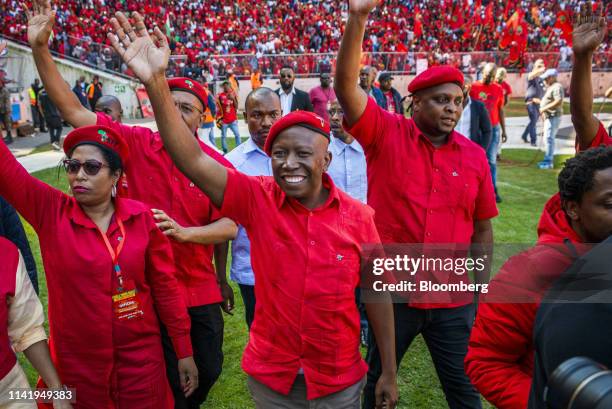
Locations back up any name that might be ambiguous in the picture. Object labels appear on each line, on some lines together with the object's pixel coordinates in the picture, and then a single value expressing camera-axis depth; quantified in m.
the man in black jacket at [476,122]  7.68
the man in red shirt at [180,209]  3.00
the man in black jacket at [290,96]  9.04
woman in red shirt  2.45
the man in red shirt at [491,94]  9.89
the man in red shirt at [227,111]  13.78
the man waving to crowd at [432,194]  2.94
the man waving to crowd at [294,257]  2.25
